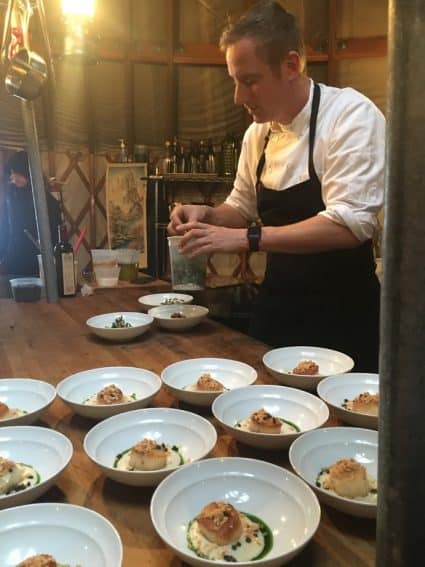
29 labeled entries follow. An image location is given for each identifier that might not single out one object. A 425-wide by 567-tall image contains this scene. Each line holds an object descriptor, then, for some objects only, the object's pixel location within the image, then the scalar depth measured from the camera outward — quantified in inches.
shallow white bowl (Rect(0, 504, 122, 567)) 25.0
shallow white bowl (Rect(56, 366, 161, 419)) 40.3
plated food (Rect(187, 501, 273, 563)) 25.9
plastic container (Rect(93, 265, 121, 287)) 92.6
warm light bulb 95.5
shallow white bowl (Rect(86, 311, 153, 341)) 60.3
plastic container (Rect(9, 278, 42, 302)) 81.0
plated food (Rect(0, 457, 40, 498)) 30.4
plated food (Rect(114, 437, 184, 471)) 33.1
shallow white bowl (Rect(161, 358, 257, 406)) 48.3
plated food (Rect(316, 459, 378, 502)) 29.5
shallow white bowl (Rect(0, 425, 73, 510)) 33.0
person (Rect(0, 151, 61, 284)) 158.2
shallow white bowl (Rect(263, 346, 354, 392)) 51.0
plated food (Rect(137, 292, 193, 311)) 75.4
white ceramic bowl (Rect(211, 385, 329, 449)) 39.2
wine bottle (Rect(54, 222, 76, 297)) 84.0
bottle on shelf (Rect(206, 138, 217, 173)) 195.6
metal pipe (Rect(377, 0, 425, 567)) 12.2
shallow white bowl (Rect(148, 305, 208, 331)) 65.1
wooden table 26.1
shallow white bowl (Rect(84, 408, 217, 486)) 34.7
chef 60.7
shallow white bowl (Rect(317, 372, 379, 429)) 39.2
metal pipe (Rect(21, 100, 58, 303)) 81.7
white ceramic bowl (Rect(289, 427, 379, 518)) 31.8
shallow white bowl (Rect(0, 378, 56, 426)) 42.6
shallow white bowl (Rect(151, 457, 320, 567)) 26.4
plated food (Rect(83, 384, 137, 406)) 41.5
